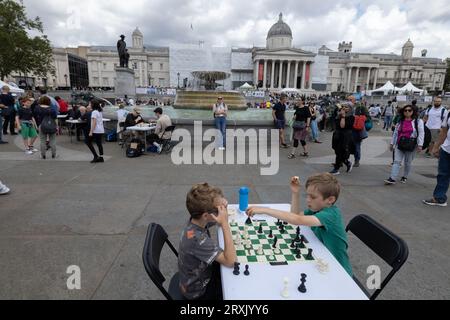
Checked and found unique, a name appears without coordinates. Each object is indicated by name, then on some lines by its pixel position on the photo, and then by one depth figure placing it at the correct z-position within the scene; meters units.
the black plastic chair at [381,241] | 1.93
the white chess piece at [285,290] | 1.49
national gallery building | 83.38
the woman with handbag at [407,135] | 5.93
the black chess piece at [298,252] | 1.93
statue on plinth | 21.69
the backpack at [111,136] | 11.48
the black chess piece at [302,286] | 1.52
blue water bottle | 2.71
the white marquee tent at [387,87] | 38.46
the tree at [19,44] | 32.41
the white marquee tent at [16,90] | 17.73
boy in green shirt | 2.08
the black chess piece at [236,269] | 1.69
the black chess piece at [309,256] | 1.91
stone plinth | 23.88
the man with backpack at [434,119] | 8.74
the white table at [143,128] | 9.09
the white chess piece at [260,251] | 1.99
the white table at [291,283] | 1.50
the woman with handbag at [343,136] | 6.96
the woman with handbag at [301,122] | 8.70
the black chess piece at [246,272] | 1.69
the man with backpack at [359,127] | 7.47
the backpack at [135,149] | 8.82
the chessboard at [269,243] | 1.91
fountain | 15.09
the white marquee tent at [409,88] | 37.38
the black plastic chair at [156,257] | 1.74
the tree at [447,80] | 86.44
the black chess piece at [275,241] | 2.07
